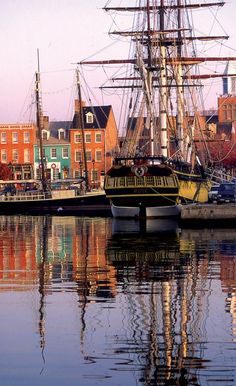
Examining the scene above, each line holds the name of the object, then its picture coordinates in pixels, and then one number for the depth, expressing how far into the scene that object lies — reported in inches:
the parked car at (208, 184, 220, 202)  2916.8
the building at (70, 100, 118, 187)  5492.1
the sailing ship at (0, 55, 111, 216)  3683.6
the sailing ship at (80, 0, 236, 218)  2554.1
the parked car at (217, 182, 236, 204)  2661.9
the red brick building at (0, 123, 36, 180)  5521.7
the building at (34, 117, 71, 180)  5565.9
